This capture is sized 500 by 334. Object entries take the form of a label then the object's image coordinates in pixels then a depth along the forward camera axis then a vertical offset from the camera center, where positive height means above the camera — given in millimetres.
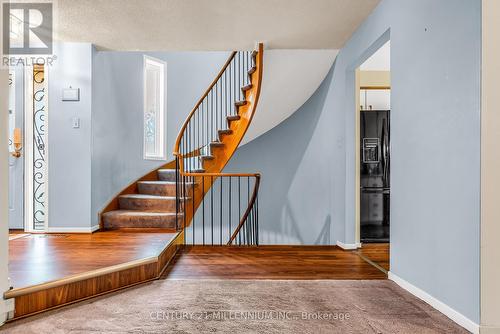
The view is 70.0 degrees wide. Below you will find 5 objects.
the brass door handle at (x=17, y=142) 4467 +274
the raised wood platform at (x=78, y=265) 2279 -797
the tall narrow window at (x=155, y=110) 6113 +941
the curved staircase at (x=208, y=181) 4527 -261
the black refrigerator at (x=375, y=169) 4938 -66
